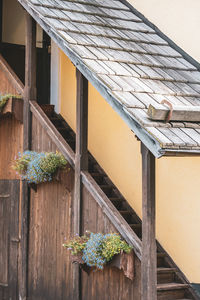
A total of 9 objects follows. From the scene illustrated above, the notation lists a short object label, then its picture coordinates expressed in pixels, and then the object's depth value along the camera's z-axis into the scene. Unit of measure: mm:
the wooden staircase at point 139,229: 12866
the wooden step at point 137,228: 13852
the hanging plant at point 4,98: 14371
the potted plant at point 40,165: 13081
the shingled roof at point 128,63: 10487
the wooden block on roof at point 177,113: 10405
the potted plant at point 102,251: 11632
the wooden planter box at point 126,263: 11632
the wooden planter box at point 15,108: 14333
